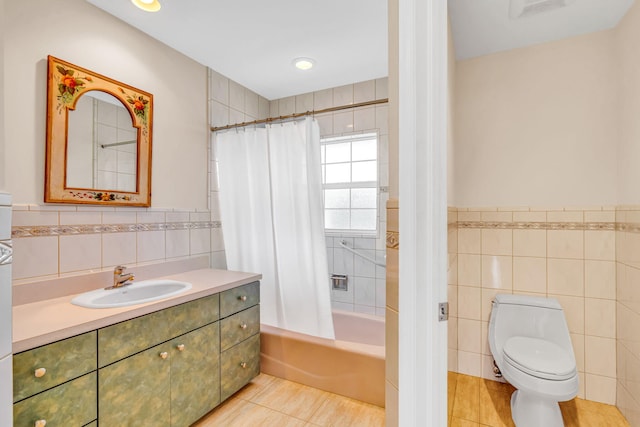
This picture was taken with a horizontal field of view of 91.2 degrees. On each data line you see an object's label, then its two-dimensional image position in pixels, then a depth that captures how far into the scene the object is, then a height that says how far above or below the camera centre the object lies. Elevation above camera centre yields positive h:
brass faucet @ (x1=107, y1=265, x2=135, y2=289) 1.70 -0.34
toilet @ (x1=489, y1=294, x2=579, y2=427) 1.56 -0.78
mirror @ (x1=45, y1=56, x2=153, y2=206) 1.56 +0.43
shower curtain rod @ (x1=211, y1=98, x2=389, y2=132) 1.93 +0.68
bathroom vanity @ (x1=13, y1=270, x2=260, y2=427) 1.12 -0.65
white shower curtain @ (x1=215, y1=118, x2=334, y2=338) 2.08 -0.02
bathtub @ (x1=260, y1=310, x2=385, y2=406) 1.89 -0.95
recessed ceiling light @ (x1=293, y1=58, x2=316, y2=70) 2.38 +1.18
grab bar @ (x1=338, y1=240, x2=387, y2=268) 2.69 -0.35
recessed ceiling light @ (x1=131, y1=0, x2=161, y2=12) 1.71 +1.17
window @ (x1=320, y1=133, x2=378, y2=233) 2.86 +0.32
